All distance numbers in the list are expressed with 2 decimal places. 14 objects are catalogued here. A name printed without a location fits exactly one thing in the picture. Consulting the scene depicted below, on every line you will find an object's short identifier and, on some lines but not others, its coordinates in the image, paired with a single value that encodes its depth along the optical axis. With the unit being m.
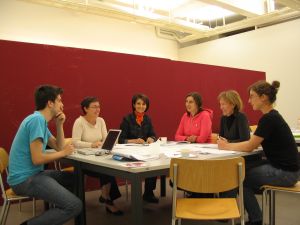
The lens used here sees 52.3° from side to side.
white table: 1.79
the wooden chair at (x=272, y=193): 2.18
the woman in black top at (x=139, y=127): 3.54
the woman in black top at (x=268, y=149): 2.23
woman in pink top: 3.36
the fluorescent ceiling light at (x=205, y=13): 6.51
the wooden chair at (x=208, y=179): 1.76
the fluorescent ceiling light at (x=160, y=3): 6.00
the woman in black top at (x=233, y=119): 2.83
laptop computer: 2.50
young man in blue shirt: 2.05
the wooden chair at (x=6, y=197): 2.28
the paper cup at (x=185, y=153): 2.19
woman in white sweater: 3.12
